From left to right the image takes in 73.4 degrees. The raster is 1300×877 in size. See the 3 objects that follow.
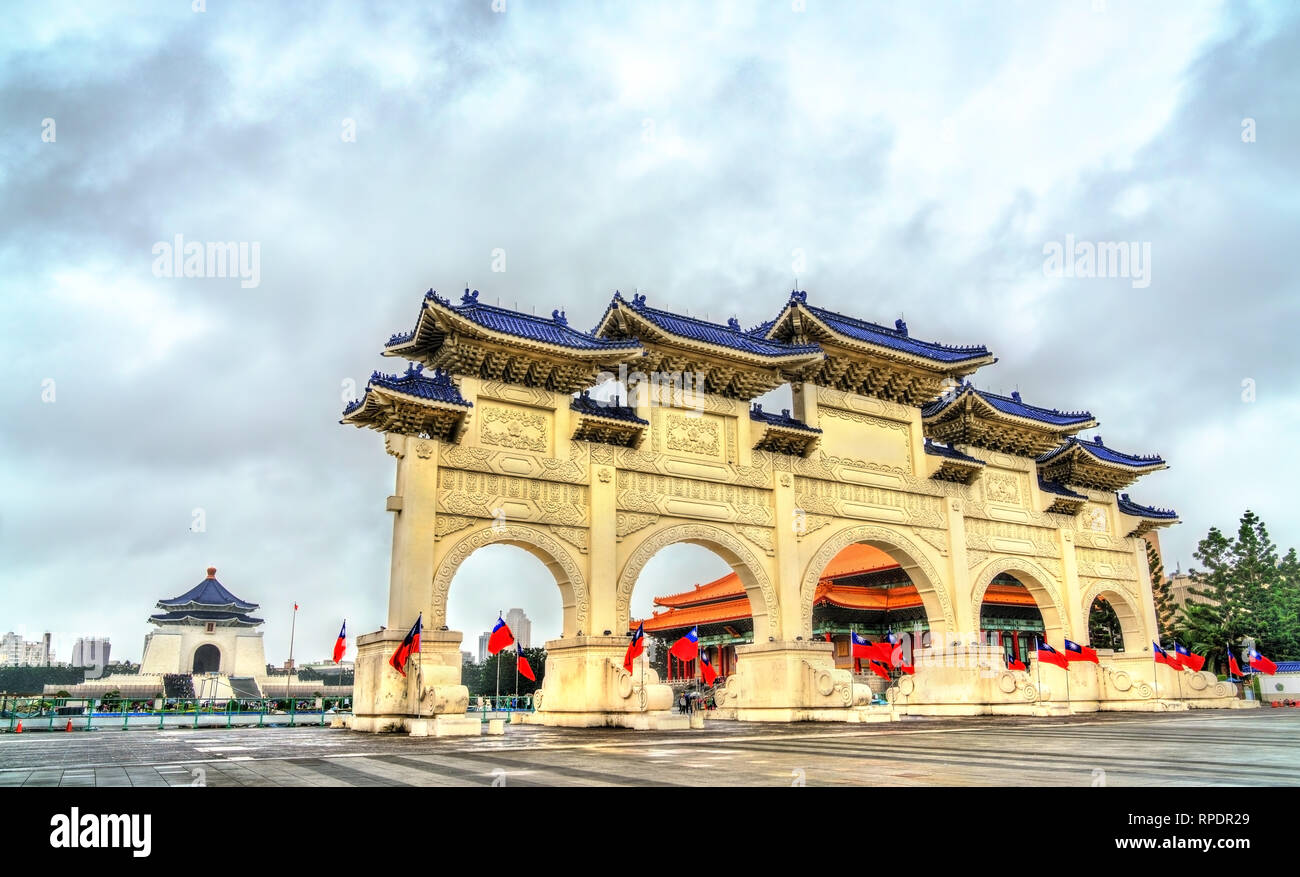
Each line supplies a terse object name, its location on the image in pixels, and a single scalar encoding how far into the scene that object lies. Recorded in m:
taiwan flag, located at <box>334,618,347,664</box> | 20.11
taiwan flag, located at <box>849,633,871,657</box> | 26.80
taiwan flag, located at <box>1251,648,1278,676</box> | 33.28
